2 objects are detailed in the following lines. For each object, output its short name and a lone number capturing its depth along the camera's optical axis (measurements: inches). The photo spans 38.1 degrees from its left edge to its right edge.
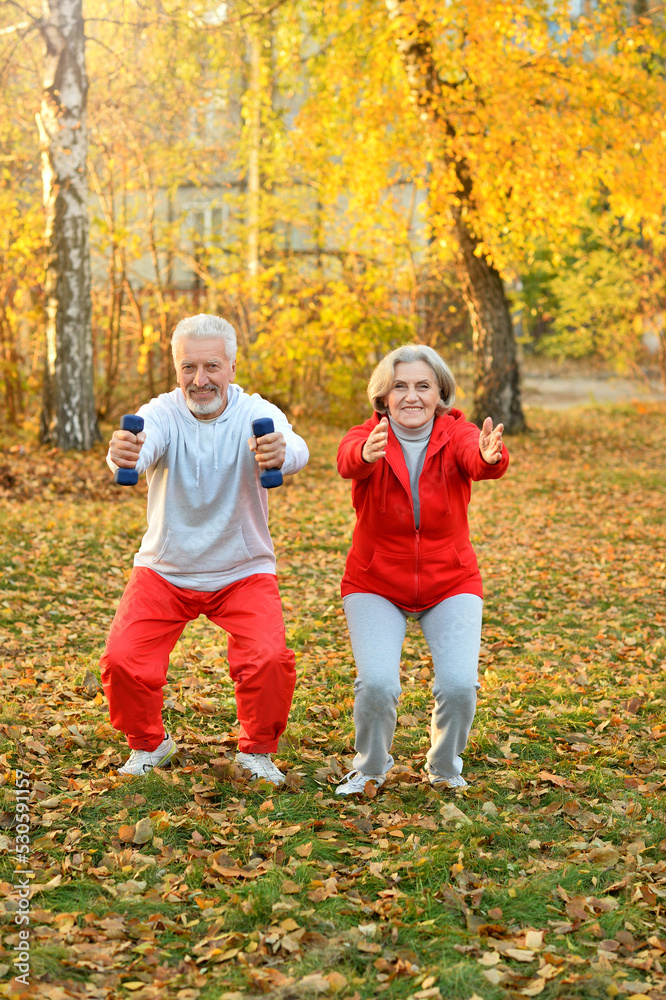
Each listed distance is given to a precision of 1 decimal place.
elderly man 153.1
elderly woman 149.9
